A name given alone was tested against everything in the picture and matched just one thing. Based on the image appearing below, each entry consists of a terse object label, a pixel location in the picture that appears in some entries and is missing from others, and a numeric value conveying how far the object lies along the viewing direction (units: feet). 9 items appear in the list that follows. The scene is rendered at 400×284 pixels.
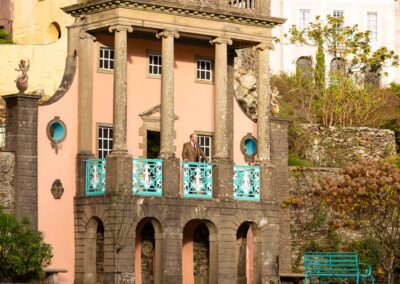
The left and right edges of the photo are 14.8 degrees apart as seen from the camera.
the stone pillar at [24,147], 144.87
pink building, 146.72
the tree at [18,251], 134.31
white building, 268.21
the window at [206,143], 159.43
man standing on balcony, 153.48
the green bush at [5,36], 194.91
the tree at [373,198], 154.92
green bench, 152.66
